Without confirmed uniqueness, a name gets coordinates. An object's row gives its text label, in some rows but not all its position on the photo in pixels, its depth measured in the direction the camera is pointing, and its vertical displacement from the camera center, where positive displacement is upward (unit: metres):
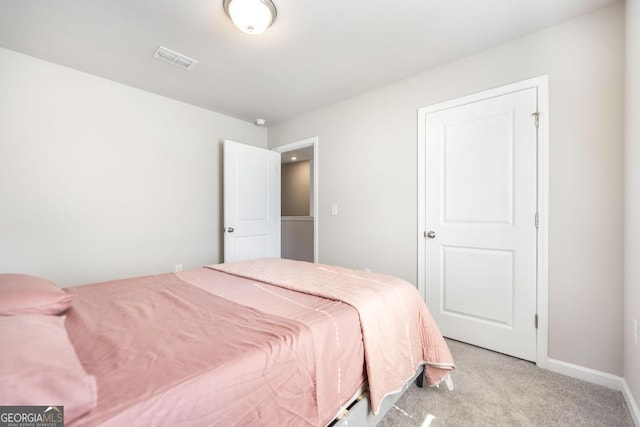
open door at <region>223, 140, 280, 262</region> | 3.36 +0.12
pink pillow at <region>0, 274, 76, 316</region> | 1.01 -0.34
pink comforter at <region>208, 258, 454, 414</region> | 1.27 -0.57
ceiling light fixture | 1.65 +1.22
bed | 0.62 -0.44
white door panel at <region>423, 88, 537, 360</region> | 2.04 -0.08
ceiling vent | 2.21 +1.28
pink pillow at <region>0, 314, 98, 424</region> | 0.53 -0.34
